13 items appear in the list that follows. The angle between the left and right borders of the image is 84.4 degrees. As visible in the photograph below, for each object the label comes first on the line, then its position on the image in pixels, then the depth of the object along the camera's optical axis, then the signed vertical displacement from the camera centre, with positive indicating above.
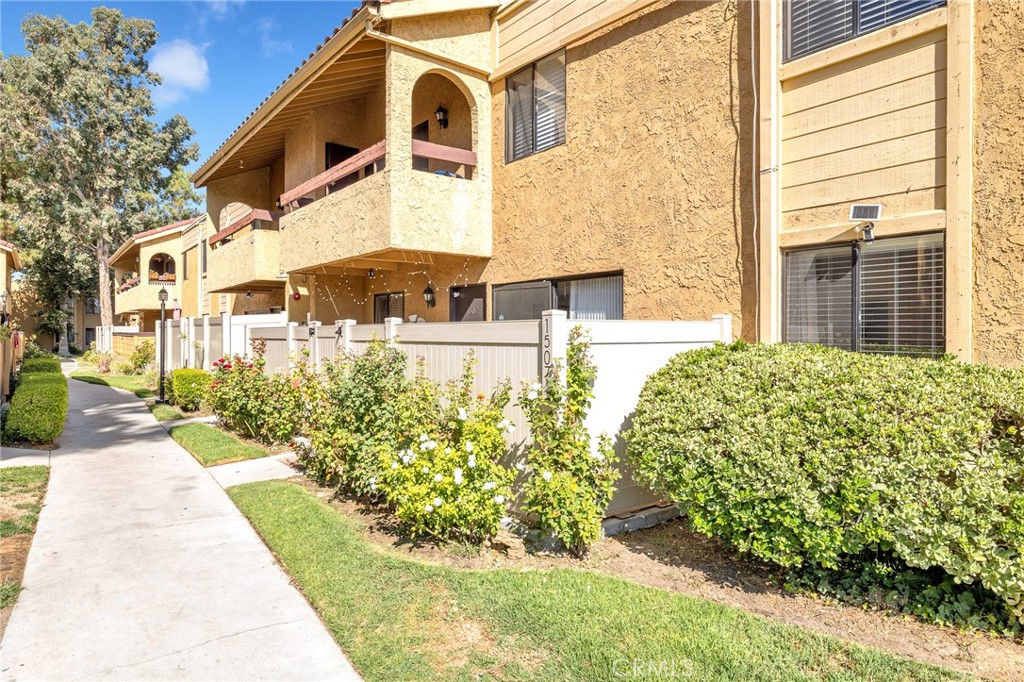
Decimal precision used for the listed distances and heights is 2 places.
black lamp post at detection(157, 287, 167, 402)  15.59 +0.46
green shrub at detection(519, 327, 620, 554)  4.83 -1.12
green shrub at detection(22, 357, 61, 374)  15.58 -0.79
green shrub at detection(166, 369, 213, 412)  13.30 -1.19
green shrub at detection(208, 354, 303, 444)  9.26 -1.09
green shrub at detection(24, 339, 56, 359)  23.61 -0.53
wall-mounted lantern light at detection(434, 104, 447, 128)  11.30 +4.44
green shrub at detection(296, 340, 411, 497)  6.08 -0.91
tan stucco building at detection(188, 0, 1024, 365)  5.26 +2.18
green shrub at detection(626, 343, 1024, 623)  3.64 -0.93
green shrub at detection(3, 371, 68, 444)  9.30 -1.29
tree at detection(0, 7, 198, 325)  31.47 +11.97
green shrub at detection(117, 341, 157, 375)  23.42 -0.80
